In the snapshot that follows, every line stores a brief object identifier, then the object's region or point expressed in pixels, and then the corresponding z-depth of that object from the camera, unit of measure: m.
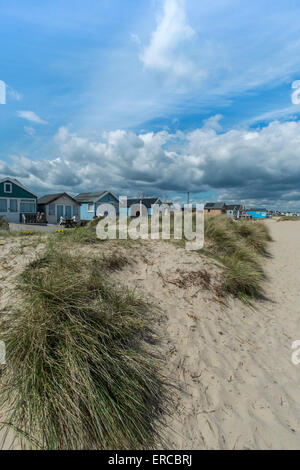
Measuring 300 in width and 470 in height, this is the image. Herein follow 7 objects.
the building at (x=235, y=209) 65.12
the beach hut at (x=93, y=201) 31.89
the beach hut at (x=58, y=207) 26.84
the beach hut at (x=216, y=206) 60.90
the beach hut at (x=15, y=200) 22.98
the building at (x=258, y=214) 84.47
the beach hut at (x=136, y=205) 36.16
